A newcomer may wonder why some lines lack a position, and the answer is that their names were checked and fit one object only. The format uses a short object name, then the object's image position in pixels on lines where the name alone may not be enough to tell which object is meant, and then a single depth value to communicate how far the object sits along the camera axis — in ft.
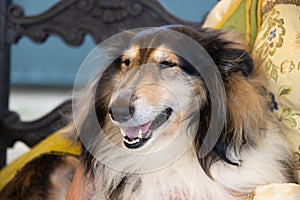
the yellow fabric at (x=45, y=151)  5.05
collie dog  4.28
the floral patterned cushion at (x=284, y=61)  4.48
